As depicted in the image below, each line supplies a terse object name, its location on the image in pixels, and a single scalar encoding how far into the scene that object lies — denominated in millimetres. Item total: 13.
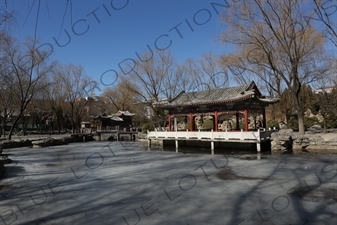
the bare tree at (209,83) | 30789
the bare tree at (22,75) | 20605
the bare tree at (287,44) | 16266
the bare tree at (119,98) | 42312
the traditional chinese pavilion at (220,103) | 16872
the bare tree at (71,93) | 32862
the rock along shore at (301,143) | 14344
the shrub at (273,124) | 24295
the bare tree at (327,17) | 9327
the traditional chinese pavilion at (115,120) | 36441
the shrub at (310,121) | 23203
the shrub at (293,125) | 22544
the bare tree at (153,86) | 29109
